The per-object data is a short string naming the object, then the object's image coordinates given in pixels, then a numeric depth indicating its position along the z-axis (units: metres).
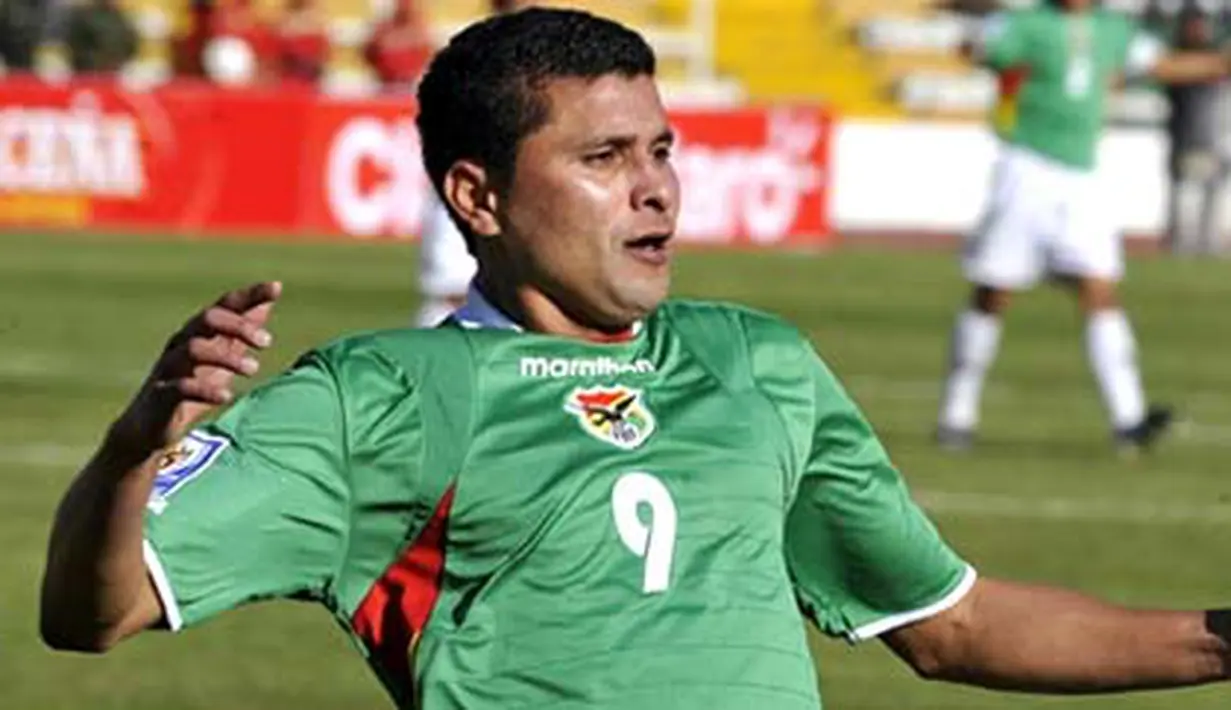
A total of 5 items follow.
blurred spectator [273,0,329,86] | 37.94
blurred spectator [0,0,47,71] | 38.34
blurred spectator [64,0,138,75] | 38.12
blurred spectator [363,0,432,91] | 36.50
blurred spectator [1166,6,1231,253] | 38.34
